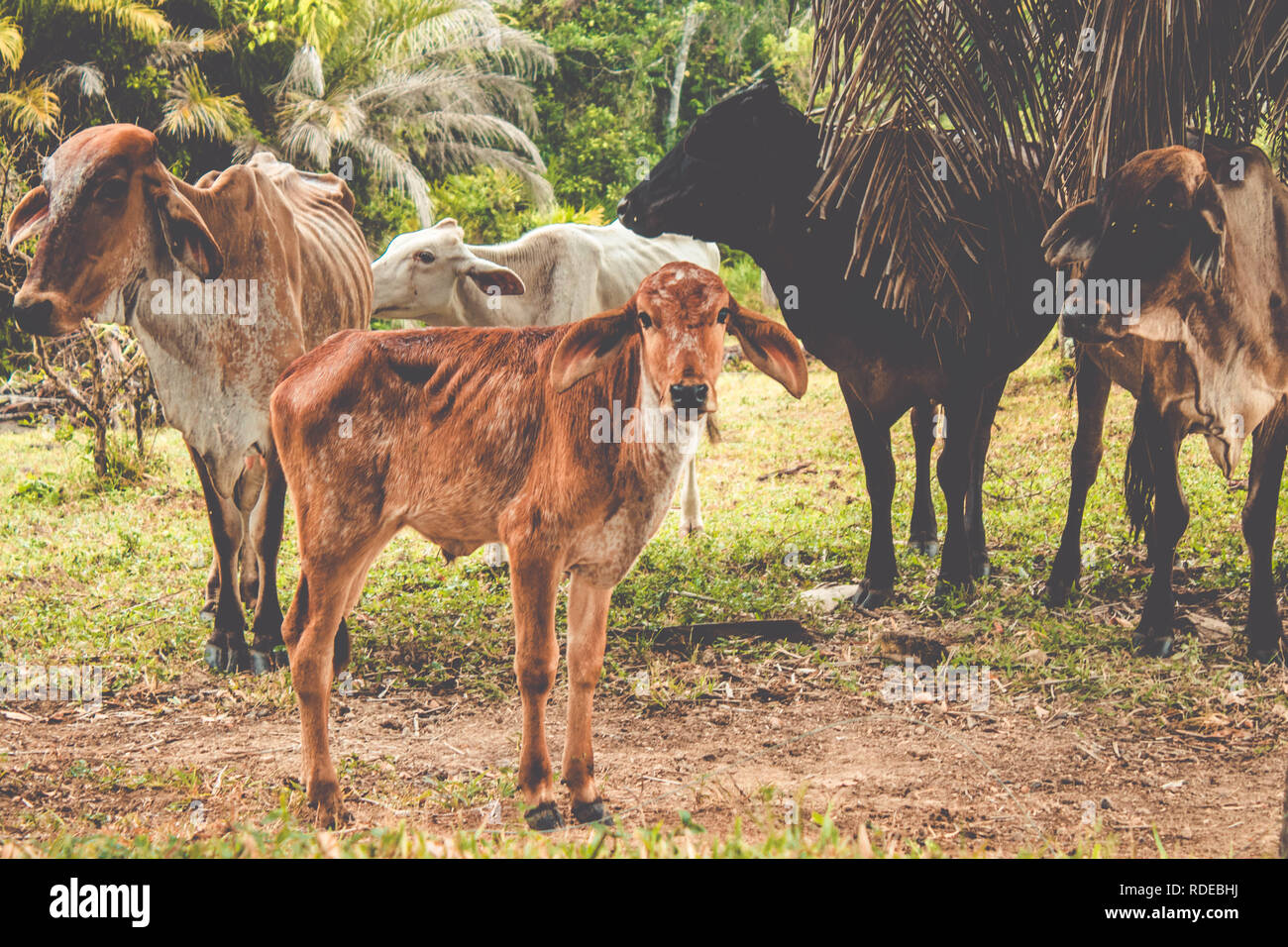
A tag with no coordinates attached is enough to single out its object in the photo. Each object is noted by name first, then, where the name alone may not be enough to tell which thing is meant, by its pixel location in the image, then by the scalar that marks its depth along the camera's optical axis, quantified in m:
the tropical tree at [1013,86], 4.75
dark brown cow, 4.88
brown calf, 3.59
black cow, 6.19
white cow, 6.58
